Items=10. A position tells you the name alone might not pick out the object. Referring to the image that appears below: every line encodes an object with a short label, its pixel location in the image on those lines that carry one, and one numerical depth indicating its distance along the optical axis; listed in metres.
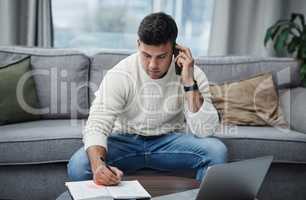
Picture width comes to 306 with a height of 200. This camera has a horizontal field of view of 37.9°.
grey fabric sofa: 2.23
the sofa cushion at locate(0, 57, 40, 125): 2.44
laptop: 1.31
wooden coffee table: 1.54
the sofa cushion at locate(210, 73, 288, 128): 2.60
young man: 1.93
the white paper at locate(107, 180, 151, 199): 1.42
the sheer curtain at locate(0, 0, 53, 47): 3.30
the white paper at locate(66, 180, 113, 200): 1.39
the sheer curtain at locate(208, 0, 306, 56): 3.60
